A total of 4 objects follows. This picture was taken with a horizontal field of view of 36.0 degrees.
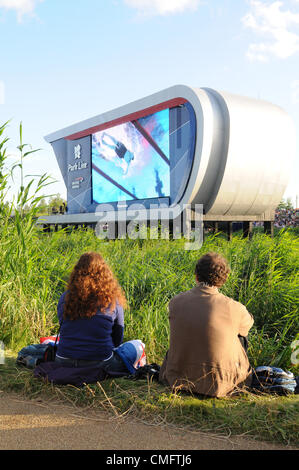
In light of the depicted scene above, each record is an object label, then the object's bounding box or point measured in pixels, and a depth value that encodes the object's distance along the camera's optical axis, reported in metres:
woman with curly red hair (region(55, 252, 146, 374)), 3.46
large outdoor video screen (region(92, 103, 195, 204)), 18.06
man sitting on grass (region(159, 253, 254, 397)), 3.13
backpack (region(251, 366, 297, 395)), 3.41
